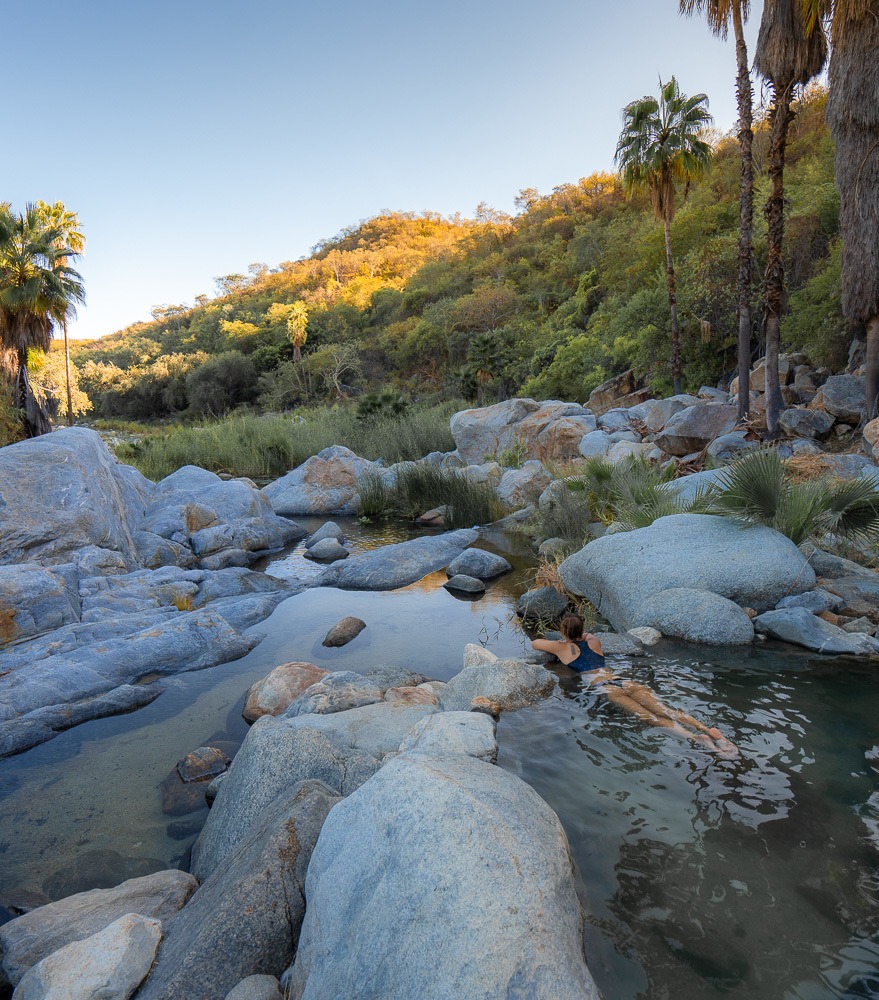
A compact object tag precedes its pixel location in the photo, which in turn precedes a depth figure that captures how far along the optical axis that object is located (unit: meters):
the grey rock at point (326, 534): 11.27
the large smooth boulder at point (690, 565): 5.90
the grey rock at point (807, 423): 11.70
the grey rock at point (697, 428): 12.57
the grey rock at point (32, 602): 6.27
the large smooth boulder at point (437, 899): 1.94
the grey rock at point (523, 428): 14.62
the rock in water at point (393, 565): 8.65
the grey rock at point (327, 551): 10.19
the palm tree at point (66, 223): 27.60
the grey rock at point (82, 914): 2.58
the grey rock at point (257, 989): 2.16
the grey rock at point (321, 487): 14.41
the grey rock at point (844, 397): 11.45
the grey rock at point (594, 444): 13.29
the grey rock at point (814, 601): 5.75
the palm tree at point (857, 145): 9.34
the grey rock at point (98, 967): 2.21
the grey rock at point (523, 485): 12.17
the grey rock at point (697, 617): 5.46
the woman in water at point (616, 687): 3.99
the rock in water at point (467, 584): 8.01
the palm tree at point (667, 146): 18.42
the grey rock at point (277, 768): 3.22
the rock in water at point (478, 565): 8.59
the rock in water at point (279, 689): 4.90
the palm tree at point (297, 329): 42.47
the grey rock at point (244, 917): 2.25
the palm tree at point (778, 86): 10.82
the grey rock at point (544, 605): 6.85
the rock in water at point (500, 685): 4.67
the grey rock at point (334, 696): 4.54
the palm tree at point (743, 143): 12.45
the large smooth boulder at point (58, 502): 8.05
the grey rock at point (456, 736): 3.61
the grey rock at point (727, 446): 10.83
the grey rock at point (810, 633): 5.09
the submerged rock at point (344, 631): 6.51
